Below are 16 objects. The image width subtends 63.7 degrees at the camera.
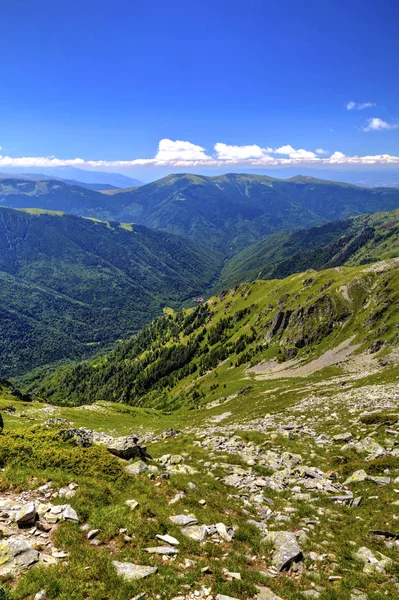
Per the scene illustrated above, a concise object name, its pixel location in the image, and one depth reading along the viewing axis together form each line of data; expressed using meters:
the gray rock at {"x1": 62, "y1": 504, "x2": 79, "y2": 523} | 14.85
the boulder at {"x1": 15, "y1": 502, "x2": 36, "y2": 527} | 13.92
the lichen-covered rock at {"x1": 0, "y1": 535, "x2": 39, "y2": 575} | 11.57
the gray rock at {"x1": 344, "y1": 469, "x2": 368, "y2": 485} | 24.06
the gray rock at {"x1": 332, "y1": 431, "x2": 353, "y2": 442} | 33.09
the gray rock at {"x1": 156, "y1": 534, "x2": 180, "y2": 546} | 14.68
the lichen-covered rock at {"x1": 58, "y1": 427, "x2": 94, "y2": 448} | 24.40
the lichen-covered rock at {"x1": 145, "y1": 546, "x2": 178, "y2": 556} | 13.90
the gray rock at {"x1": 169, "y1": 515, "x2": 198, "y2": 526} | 16.77
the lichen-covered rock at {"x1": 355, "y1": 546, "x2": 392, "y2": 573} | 14.40
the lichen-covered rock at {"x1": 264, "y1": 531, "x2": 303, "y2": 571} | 14.54
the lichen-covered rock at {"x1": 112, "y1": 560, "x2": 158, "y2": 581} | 12.03
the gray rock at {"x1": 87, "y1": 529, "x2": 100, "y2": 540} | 14.10
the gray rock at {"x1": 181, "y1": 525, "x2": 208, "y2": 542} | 15.54
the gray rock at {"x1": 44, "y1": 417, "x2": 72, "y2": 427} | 27.17
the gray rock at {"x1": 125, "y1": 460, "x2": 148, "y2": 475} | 22.89
